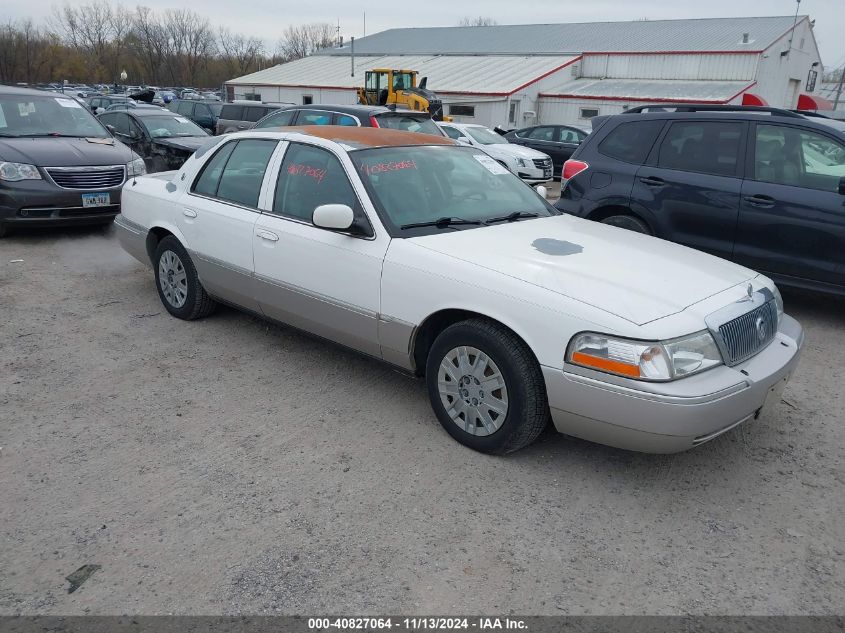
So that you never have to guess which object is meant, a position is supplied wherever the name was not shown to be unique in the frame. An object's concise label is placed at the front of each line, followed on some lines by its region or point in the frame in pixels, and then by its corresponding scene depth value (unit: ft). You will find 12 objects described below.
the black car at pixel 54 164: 25.16
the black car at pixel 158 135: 38.86
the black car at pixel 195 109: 72.15
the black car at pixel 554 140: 57.16
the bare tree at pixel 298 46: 316.81
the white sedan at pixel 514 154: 49.24
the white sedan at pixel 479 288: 9.99
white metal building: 91.20
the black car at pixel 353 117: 32.45
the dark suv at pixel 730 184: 18.04
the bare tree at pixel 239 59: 278.05
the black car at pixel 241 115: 54.74
